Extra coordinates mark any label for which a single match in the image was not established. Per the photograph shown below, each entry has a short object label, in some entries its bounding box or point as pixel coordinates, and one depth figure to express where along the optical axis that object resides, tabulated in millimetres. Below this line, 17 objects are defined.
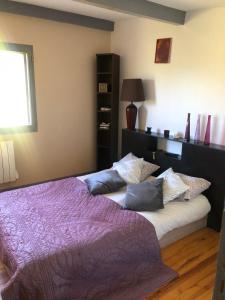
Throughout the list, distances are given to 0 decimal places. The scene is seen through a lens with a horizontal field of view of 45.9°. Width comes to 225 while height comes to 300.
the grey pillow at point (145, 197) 2512
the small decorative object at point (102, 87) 4074
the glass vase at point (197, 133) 3146
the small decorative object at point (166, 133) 3411
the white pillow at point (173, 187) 2684
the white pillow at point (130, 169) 3105
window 3461
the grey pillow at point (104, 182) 2855
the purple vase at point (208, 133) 2988
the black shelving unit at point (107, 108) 4004
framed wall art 3394
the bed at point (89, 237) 1805
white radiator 3451
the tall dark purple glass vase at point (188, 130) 3162
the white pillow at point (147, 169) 3205
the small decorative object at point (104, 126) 4184
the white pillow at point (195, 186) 2750
